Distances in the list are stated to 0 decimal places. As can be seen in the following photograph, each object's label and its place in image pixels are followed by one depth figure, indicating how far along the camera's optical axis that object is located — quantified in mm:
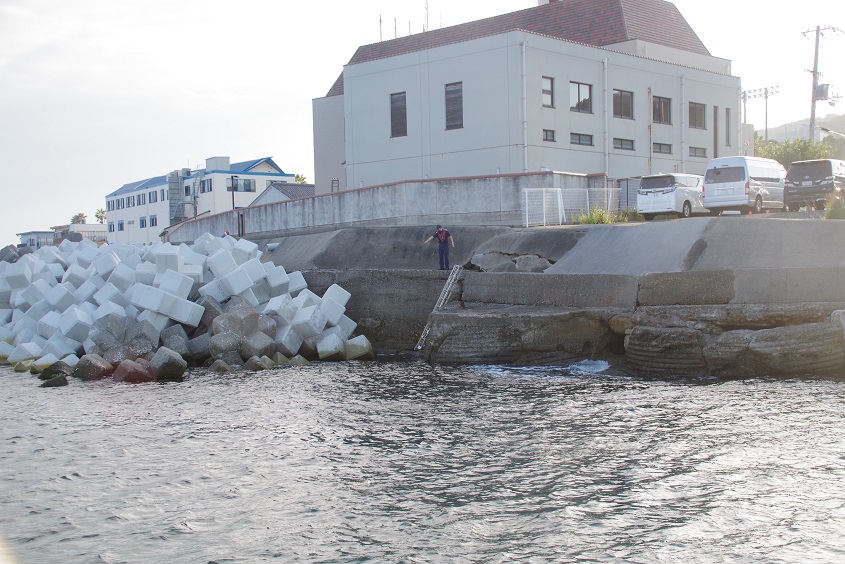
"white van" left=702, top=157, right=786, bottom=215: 24891
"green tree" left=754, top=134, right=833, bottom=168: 57156
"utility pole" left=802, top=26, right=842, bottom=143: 51844
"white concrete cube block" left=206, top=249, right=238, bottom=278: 21125
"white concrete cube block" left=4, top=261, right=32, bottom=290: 24812
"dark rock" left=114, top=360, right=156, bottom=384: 16328
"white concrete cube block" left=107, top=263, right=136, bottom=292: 21375
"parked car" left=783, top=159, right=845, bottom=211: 24156
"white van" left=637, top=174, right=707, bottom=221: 25312
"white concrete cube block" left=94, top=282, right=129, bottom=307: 20547
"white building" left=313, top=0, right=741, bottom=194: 30234
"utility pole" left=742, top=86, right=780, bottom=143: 73938
